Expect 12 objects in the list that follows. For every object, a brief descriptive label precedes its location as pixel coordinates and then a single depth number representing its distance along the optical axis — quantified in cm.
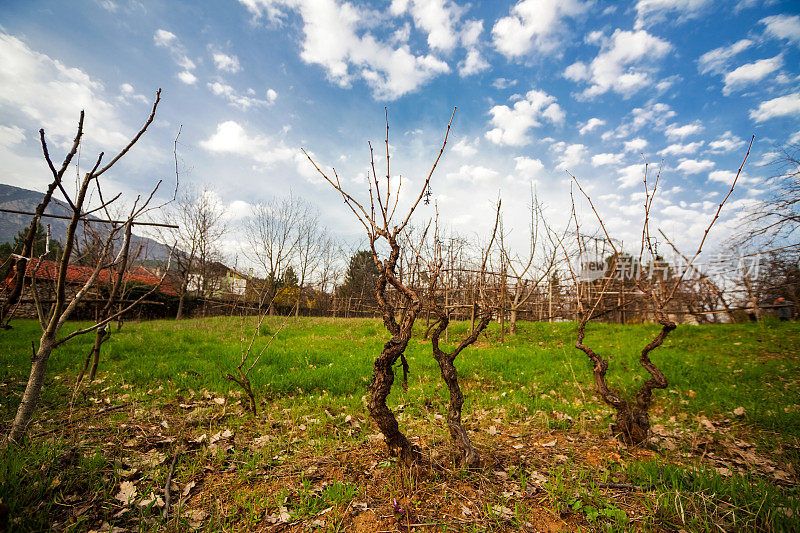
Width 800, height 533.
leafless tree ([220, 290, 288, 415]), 423
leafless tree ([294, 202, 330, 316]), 2334
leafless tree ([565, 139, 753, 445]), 362
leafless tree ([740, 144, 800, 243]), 966
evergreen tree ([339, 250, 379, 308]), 3366
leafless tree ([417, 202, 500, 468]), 293
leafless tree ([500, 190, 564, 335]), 1180
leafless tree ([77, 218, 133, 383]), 256
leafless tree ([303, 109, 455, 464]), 263
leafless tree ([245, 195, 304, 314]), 1992
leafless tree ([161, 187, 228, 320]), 2209
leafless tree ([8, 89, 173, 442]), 184
